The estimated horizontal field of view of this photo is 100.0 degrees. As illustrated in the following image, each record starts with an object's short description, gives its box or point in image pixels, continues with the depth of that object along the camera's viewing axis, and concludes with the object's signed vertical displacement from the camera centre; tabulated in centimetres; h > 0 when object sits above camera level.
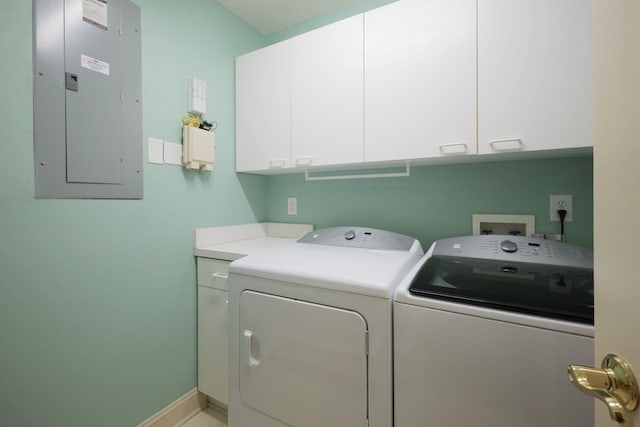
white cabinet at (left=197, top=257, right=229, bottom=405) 155 -70
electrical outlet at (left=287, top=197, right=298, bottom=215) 212 +4
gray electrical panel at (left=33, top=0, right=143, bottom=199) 108 +50
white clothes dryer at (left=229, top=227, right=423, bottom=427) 89 -47
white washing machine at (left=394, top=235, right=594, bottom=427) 67 -37
